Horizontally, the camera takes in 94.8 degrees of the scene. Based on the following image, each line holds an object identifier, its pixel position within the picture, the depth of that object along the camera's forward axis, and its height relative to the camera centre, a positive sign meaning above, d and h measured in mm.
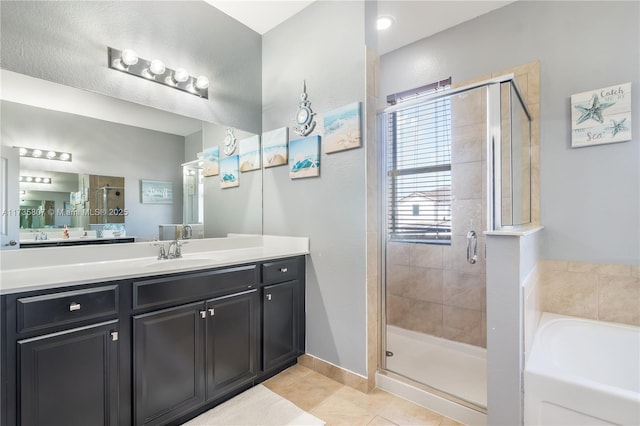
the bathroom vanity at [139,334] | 1209 -620
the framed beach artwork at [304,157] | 2334 +457
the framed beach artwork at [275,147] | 2576 +597
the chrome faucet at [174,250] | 2129 -264
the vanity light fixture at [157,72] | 1888 +1004
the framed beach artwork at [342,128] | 2094 +619
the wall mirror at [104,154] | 1636 +410
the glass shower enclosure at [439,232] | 2135 -179
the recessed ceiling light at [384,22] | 2535 +1672
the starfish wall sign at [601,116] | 1874 +619
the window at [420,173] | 2264 +319
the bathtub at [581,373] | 1224 -832
